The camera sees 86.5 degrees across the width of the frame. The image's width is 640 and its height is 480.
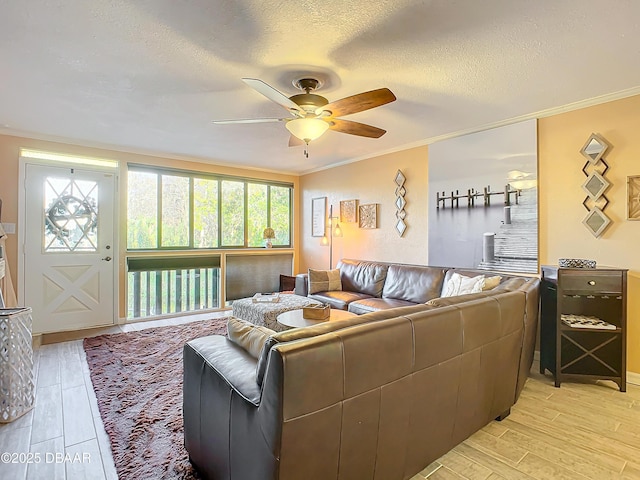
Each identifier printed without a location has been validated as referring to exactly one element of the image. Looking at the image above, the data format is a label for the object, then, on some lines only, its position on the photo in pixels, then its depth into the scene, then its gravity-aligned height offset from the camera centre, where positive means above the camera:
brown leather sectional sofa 1.14 -0.62
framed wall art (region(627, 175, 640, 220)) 2.78 +0.36
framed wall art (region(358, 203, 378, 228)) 5.00 +0.38
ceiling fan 2.29 +0.96
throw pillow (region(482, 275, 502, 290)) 2.98 -0.37
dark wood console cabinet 2.71 -0.70
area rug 1.83 -1.18
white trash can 2.24 -0.84
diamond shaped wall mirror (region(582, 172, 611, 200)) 2.93 +0.49
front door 4.12 -0.09
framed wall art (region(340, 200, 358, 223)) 5.32 +0.48
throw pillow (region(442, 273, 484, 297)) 3.18 -0.42
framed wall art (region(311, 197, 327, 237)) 5.91 +0.44
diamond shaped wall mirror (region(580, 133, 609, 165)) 2.93 +0.81
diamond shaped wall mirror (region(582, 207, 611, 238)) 2.93 +0.17
